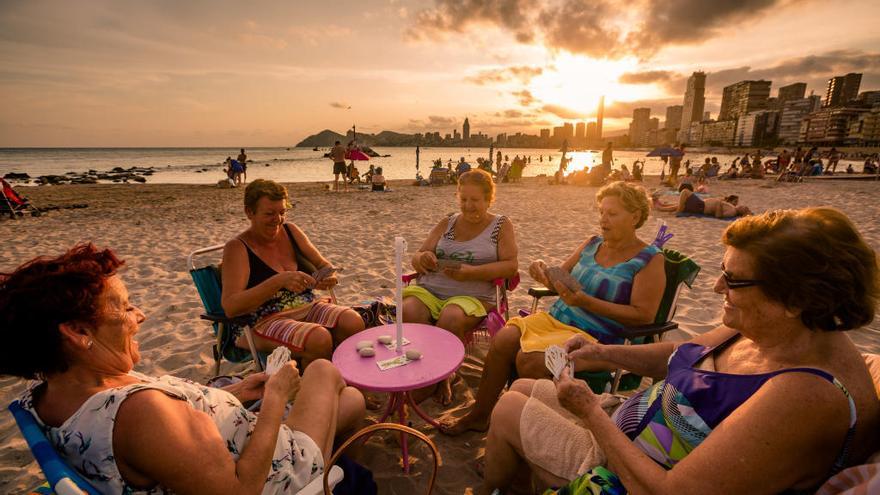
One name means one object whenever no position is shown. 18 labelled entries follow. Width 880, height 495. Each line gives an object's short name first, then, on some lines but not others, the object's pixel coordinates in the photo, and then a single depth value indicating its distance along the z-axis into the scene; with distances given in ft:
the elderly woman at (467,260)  10.31
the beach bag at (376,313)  10.49
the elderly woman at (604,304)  8.14
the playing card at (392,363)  7.20
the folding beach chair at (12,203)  28.45
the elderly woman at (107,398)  3.51
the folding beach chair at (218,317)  8.90
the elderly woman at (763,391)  3.42
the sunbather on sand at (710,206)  30.27
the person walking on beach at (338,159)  48.11
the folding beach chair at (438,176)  57.47
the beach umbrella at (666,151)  56.70
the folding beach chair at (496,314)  10.14
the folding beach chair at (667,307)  8.15
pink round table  6.69
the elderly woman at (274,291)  8.66
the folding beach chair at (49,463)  3.11
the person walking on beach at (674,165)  58.24
